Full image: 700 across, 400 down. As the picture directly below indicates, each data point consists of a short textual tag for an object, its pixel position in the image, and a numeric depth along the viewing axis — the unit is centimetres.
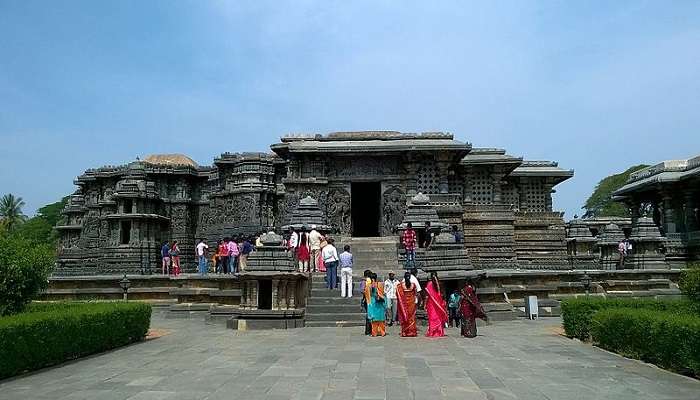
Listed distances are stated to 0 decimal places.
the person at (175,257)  2540
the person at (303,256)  1836
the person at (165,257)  2635
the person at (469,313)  1223
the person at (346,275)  1541
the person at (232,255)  2127
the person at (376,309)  1246
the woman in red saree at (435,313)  1244
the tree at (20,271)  1013
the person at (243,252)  2056
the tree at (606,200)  6500
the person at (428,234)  2012
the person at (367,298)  1260
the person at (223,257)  2200
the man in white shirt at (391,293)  1395
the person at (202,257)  2327
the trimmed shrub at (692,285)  958
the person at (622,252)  2769
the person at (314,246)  1917
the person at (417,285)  1302
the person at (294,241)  1986
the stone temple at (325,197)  2555
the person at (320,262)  1892
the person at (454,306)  1399
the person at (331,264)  1606
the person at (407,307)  1240
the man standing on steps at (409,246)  1731
